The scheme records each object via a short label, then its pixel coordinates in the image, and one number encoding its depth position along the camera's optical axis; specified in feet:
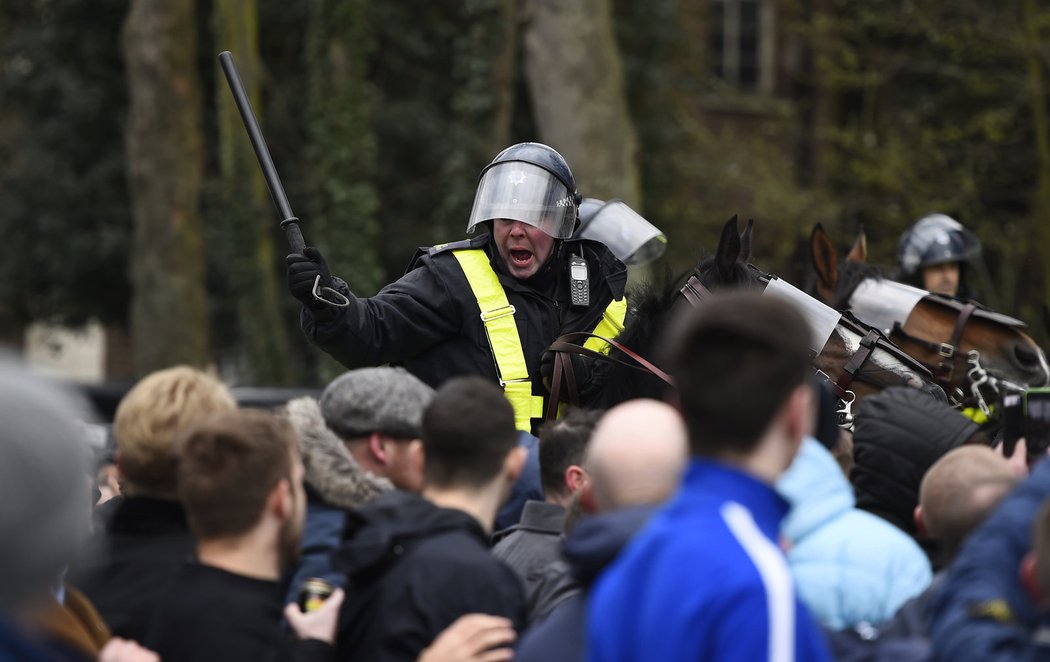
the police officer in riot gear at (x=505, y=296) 35.73
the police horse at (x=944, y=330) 43.04
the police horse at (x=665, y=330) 33.58
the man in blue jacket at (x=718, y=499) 15.16
